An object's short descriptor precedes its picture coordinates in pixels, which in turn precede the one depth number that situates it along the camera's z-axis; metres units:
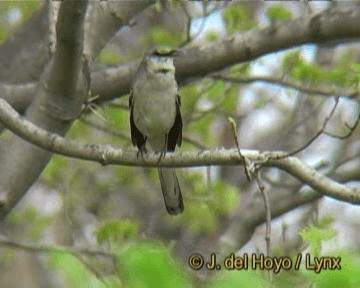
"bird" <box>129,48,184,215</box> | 9.56
